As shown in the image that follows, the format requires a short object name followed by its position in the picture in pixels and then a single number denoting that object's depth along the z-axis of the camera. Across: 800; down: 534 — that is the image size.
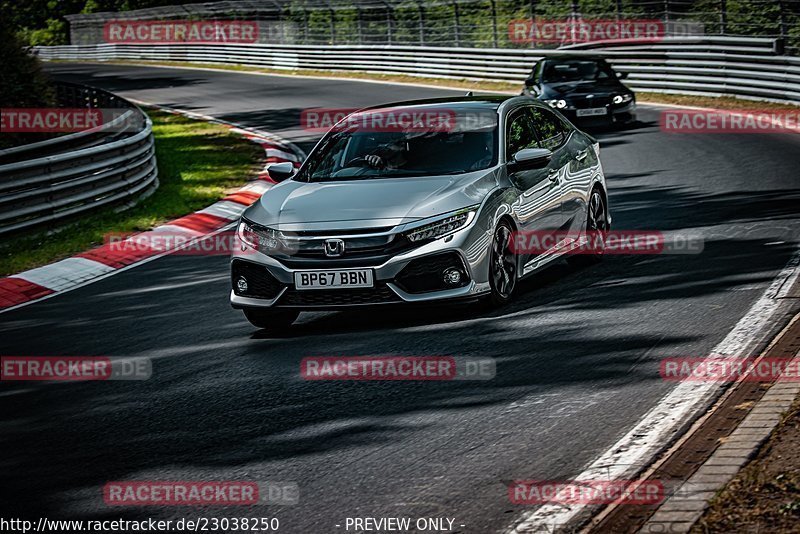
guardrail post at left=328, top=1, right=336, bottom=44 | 45.66
